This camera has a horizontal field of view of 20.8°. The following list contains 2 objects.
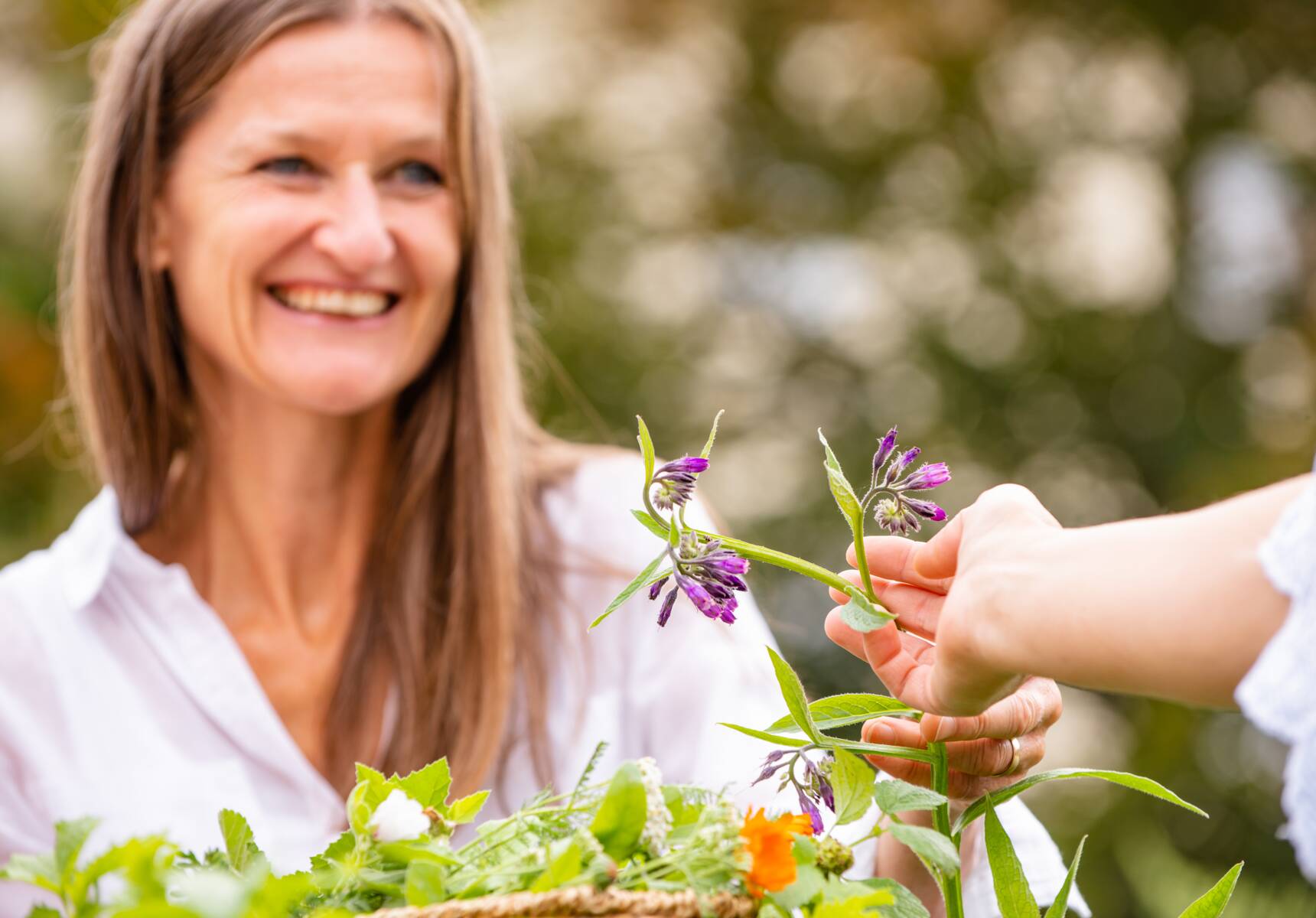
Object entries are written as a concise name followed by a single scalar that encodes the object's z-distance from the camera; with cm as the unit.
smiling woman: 168
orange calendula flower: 105
